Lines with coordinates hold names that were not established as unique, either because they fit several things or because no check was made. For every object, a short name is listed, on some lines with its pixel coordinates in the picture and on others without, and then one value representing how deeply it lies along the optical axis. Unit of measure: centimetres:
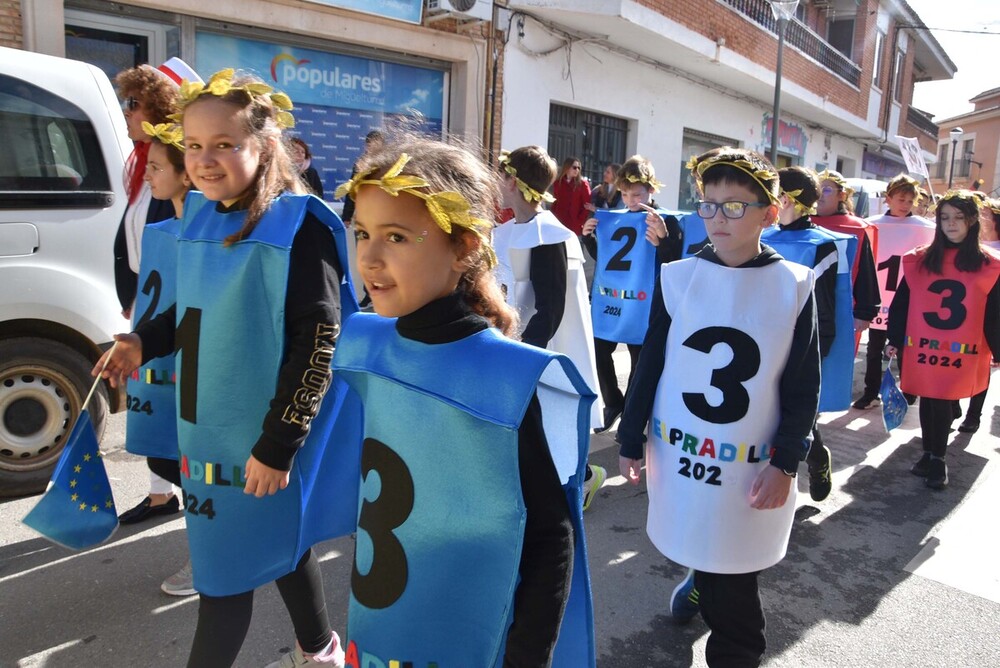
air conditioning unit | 983
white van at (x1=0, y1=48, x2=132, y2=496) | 421
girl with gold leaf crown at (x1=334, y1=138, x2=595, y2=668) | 146
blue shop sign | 867
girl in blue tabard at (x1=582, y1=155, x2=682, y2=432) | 549
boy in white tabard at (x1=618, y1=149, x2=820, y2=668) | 248
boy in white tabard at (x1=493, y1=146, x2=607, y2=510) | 363
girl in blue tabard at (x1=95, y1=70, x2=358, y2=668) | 209
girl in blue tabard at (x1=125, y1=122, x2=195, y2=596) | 288
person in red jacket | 974
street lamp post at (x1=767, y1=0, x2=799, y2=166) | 1009
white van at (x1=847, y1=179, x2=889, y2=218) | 1451
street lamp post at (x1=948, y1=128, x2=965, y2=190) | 2414
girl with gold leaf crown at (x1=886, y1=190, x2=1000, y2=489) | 500
